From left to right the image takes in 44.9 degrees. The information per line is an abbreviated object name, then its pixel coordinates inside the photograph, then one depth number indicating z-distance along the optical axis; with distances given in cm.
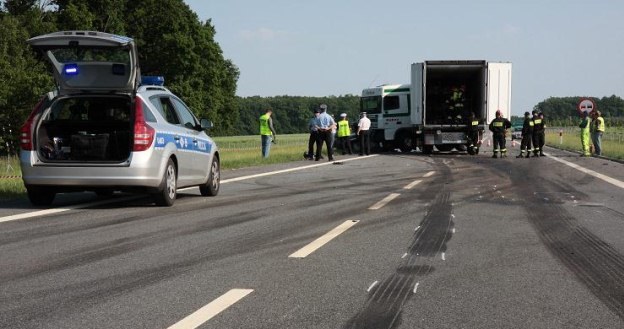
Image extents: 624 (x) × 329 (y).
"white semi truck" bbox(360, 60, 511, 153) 2798
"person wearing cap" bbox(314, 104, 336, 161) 2462
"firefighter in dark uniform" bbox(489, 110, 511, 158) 2711
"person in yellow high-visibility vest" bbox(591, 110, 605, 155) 2808
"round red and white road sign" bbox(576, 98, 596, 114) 2969
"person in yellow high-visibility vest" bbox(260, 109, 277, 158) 2434
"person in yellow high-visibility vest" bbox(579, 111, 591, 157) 2842
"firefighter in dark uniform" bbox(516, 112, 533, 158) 2777
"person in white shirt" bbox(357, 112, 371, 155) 3014
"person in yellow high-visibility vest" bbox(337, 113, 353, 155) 3012
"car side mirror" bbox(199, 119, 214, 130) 1209
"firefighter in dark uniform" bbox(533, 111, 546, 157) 2775
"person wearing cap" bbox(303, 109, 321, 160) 2477
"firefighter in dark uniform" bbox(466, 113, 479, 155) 2886
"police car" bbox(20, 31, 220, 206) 1002
